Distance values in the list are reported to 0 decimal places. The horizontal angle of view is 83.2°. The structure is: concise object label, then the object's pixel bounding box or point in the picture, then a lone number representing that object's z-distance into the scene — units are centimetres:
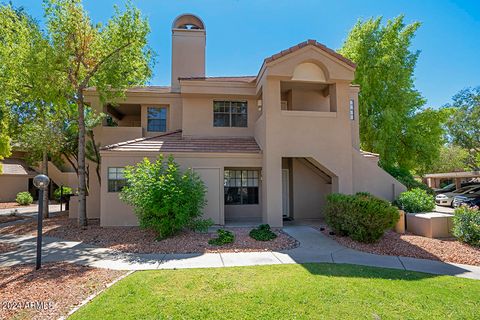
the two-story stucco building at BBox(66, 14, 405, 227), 1132
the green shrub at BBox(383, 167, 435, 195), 1546
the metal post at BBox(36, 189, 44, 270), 646
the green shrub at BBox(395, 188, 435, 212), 1093
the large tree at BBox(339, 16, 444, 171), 2064
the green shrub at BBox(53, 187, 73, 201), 2139
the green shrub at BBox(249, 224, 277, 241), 909
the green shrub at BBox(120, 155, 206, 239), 888
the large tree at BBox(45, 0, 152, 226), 1043
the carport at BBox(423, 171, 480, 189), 2826
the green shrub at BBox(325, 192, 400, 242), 837
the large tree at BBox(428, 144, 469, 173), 3747
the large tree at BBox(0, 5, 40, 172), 1023
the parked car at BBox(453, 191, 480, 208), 1874
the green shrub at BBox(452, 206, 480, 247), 846
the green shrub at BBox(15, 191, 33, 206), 2175
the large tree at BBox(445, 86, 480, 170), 2938
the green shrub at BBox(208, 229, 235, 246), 859
